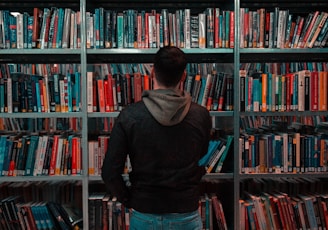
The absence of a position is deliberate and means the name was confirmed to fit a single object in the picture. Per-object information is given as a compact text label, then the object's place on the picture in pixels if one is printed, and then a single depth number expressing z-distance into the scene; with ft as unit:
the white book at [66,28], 7.14
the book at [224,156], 7.30
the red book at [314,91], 7.30
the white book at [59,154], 7.25
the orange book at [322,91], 7.31
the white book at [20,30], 7.12
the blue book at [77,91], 7.16
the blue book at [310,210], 7.37
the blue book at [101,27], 7.11
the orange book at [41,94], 7.19
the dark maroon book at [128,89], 7.20
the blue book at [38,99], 7.22
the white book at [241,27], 7.18
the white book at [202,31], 7.18
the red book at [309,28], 7.39
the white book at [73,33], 7.14
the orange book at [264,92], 7.28
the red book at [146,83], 7.21
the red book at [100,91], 7.18
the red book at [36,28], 7.11
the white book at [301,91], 7.30
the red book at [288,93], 7.31
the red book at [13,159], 7.20
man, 4.42
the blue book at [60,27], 7.14
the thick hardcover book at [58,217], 7.38
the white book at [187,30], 7.18
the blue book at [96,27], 7.11
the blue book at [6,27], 7.14
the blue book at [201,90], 7.25
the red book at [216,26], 7.17
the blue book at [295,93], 7.31
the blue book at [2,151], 7.18
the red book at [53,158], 7.24
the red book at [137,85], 7.18
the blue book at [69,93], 7.17
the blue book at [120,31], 7.13
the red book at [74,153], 7.25
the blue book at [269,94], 7.29
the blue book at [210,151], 7.29
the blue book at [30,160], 7.22
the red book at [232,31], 7.16
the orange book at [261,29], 7.25
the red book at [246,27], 7.23
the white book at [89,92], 7.07
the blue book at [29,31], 7.13
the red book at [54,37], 7.14
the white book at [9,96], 7.16
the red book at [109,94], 7.19
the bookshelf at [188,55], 7.08
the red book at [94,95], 7.17
